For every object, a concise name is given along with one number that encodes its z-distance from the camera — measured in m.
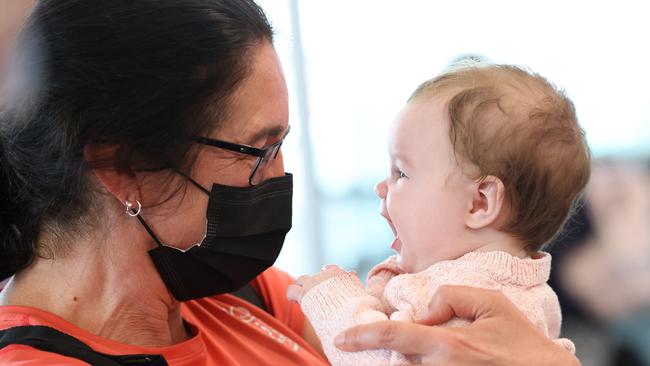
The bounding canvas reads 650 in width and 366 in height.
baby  1.46
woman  1.43
